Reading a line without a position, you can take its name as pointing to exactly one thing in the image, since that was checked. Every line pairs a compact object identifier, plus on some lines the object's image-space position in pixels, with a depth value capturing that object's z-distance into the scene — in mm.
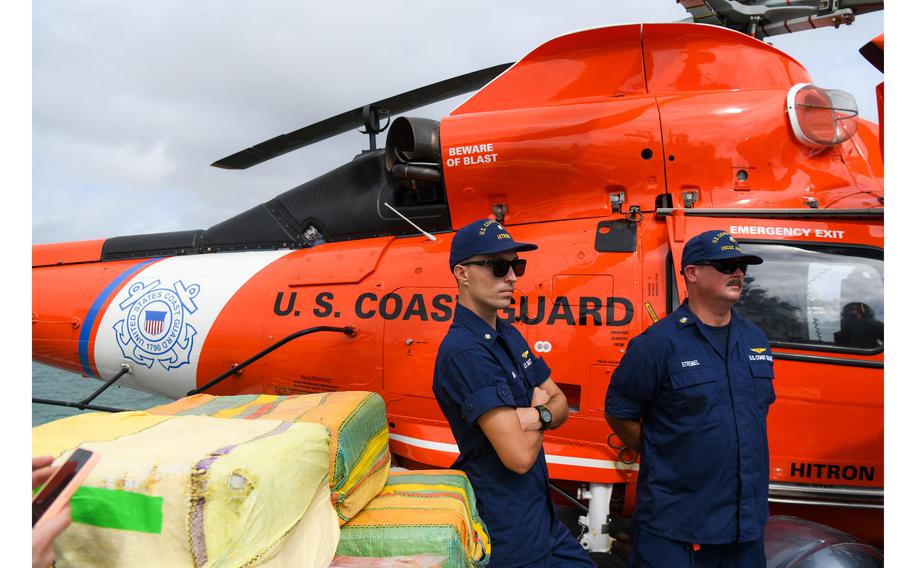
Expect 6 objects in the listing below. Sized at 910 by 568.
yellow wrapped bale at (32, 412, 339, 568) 1528
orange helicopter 3250
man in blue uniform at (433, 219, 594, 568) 2227
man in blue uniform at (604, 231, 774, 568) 2502
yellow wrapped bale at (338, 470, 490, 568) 2037
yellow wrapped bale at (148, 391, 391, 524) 2250
